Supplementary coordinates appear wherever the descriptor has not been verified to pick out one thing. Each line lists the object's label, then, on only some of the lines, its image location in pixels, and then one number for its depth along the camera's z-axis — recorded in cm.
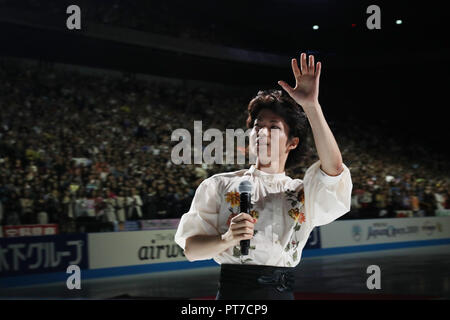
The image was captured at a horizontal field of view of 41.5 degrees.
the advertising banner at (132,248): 1193
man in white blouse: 227
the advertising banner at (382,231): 1683
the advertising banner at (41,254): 1053
